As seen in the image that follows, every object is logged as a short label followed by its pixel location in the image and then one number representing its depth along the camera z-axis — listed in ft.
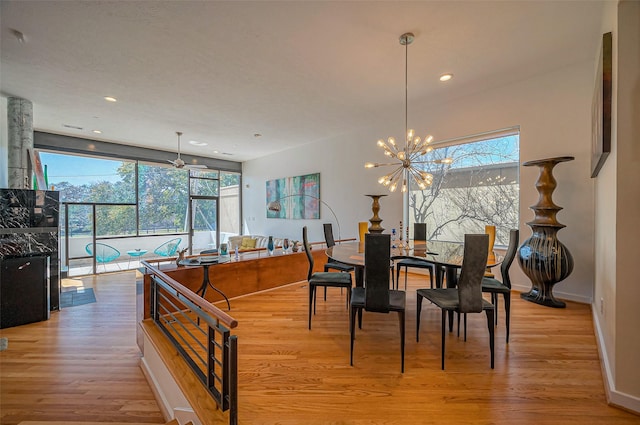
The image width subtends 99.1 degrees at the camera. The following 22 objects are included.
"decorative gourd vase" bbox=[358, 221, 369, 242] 13.98
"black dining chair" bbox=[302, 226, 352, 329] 9.73
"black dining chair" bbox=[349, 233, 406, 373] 7.26
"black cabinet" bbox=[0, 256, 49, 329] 10.76
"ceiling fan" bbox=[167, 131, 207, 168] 19.37
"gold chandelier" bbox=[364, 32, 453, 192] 9.01
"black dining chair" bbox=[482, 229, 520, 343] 8.37
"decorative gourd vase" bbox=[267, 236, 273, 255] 14.60
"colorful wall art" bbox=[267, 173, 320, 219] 22.69
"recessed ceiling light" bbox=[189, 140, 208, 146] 22.07
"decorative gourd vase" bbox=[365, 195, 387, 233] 11.35
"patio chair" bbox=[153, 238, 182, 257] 22.83
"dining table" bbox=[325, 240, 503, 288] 8.26
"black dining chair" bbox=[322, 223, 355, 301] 12.22
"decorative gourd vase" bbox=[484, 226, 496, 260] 11.03
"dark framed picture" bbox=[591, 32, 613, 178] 6.17
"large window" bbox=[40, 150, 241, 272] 19.53
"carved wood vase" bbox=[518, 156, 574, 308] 10.52
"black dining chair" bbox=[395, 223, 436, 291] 11.56
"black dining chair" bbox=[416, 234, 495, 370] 6.93
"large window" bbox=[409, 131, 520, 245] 13.42
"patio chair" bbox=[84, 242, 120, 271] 19.76
